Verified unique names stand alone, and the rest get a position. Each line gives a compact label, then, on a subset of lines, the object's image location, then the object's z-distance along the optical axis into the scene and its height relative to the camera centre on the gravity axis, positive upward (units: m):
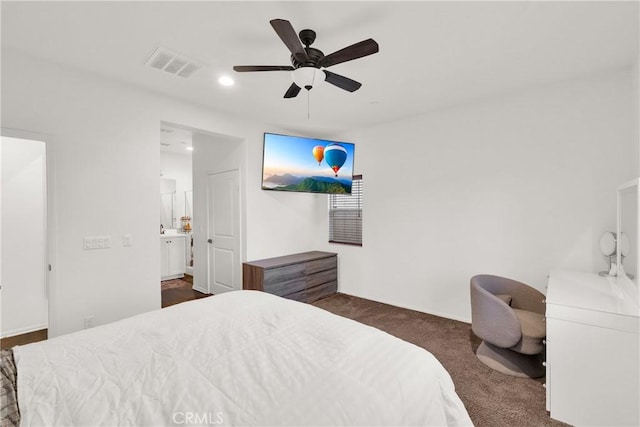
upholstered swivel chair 2.27 -0.98
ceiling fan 1.73 +1.03
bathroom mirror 6.18 +0.21
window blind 4.61 -0.09
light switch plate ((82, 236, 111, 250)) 2.61 -0.30
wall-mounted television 3.93 +0.68
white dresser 1.67 -0.94
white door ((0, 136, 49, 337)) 3.02 -0.28
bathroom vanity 5.39 -0.89
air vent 2.31 +1.31
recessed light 2.75 +1.31
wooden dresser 3.70 -0.93
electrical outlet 2.60 -1.04
